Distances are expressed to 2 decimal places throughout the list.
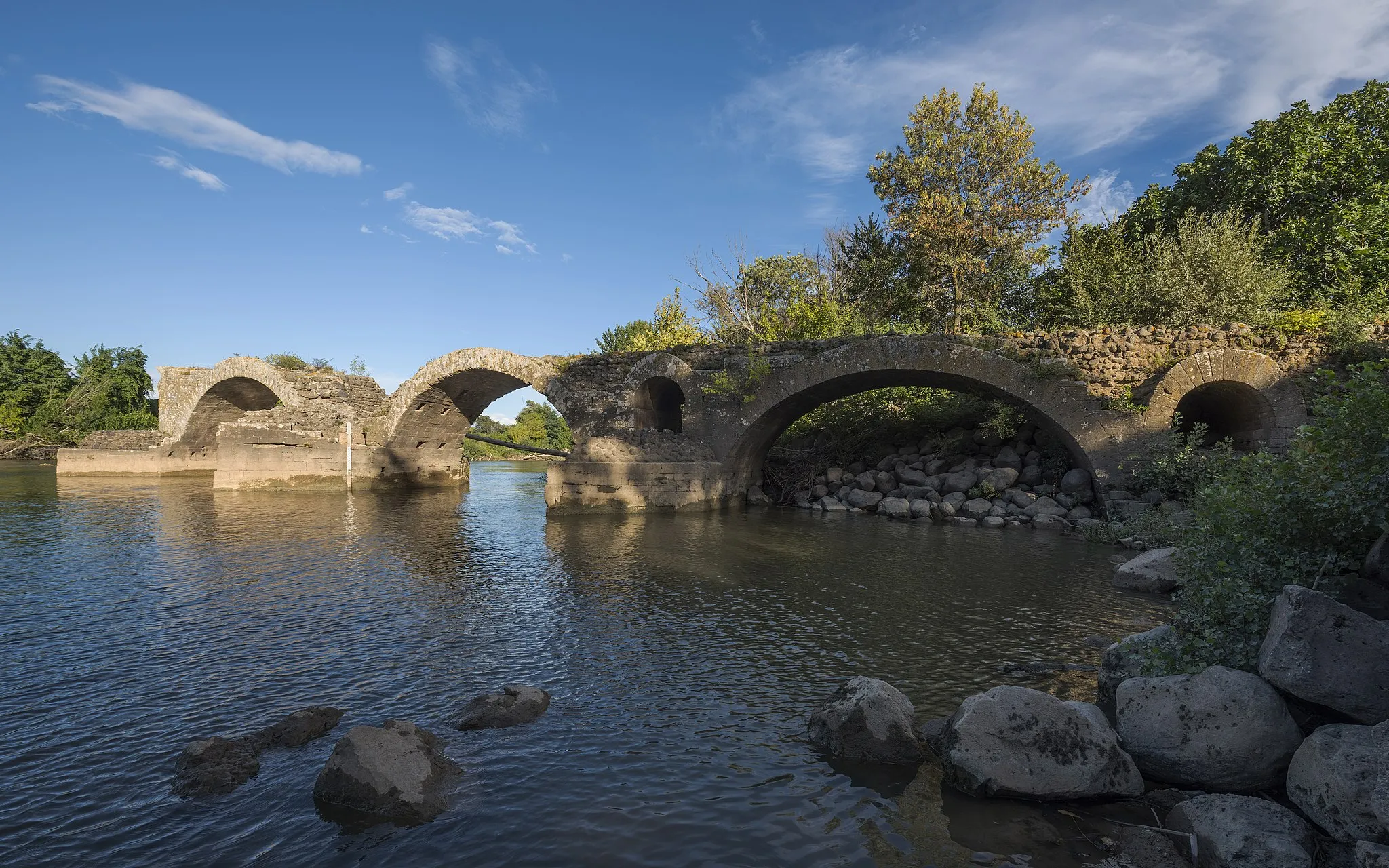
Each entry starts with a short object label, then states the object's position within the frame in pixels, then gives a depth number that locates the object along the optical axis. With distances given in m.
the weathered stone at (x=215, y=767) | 3.56
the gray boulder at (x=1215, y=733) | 3.50
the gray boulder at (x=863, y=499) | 17.27
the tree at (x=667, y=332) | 30.31
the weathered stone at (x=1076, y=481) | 15.16
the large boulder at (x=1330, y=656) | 3.23
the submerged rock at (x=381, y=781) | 3.34
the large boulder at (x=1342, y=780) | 2.94
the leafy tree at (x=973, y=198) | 24.78
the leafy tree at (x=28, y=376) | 37.88
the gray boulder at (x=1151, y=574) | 8.22
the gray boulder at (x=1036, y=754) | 3.53
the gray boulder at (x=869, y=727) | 4.01
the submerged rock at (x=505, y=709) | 4.38
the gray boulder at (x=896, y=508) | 16.23
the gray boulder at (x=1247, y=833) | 2.89
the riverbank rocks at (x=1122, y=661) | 4.64
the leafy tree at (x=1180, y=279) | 16.45
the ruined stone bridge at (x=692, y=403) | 13.62
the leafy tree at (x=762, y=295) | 29.30
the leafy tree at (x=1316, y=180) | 18.66
